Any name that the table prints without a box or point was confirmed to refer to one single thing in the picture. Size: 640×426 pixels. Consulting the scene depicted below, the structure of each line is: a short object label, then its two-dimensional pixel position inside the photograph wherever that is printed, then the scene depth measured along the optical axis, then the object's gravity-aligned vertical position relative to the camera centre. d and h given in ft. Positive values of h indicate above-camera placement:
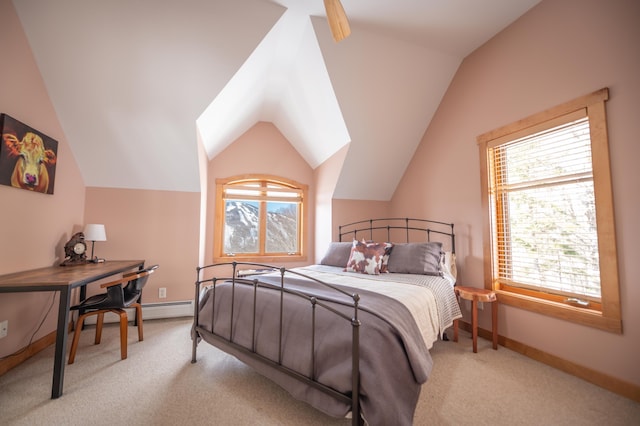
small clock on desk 8.41 -0.81
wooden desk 5.56 -1.33
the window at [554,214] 6.07 +0.36
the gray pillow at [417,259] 8.61 -1.08
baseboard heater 10.08 -3.40
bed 4.06 -2.02
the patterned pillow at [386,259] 9.04 -1.13
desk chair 6.97 -2.21
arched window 12.96 +0.38
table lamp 8.94 -0.26
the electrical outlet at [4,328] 6.46 -2.56
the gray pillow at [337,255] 10.14 -1.12
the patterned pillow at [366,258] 8.91 -1.09
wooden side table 7.79 -2.34
